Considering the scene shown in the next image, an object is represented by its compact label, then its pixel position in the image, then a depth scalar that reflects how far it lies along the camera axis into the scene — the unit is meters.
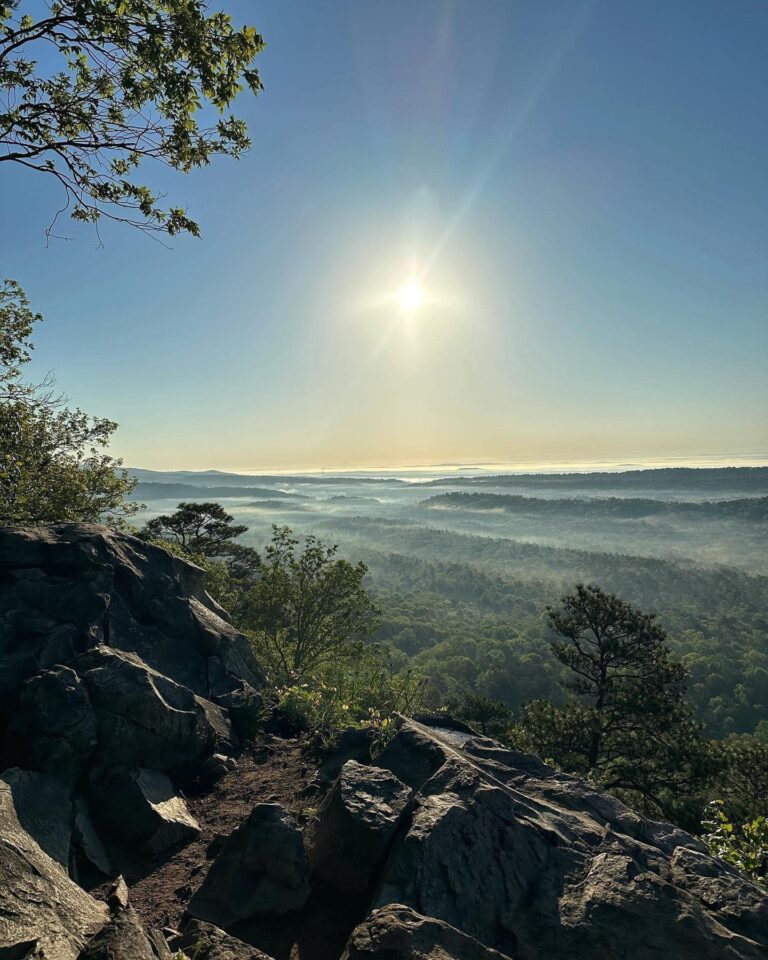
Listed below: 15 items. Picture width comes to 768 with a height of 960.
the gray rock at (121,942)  4.63
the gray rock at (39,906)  4.63
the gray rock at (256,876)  7.02
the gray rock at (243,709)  12.66
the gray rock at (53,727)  8.29
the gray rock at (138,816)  8.52
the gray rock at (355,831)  7.60
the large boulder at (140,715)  9.27
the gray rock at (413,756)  9.61
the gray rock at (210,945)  5.49
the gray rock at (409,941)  5.19
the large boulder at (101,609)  10.13
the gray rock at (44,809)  6.99
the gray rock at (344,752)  10.72
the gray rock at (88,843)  7.60
